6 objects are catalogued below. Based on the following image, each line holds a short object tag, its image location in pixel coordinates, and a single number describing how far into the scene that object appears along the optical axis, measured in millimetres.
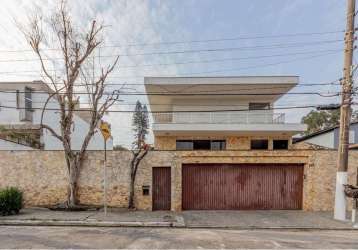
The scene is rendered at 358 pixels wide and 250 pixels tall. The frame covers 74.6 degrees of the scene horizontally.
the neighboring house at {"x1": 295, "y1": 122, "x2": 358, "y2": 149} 22616
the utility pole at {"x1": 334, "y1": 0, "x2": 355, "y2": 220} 9734
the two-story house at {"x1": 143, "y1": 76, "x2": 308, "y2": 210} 11086
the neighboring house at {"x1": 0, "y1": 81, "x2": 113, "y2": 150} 19328
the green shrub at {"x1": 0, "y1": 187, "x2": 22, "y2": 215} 9367
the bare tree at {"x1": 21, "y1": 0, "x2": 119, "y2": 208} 10805
